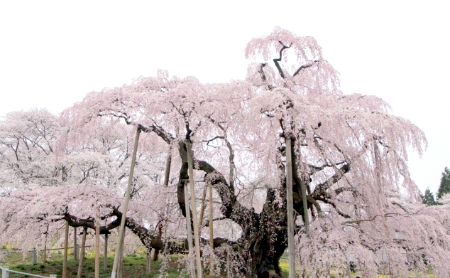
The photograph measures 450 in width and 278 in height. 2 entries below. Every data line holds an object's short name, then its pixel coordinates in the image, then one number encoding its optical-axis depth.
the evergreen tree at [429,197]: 35.50
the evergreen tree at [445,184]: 33.88
